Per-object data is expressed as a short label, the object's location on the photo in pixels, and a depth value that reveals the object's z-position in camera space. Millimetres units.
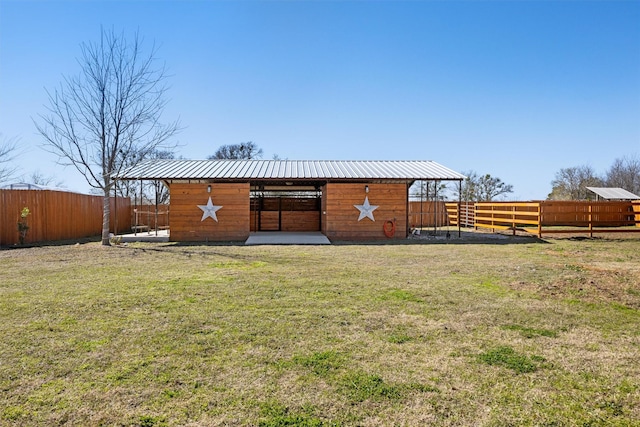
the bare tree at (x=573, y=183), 36531
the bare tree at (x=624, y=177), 37438
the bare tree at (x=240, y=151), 38000
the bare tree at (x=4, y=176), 19484
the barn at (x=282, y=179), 13648
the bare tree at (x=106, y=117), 12469
